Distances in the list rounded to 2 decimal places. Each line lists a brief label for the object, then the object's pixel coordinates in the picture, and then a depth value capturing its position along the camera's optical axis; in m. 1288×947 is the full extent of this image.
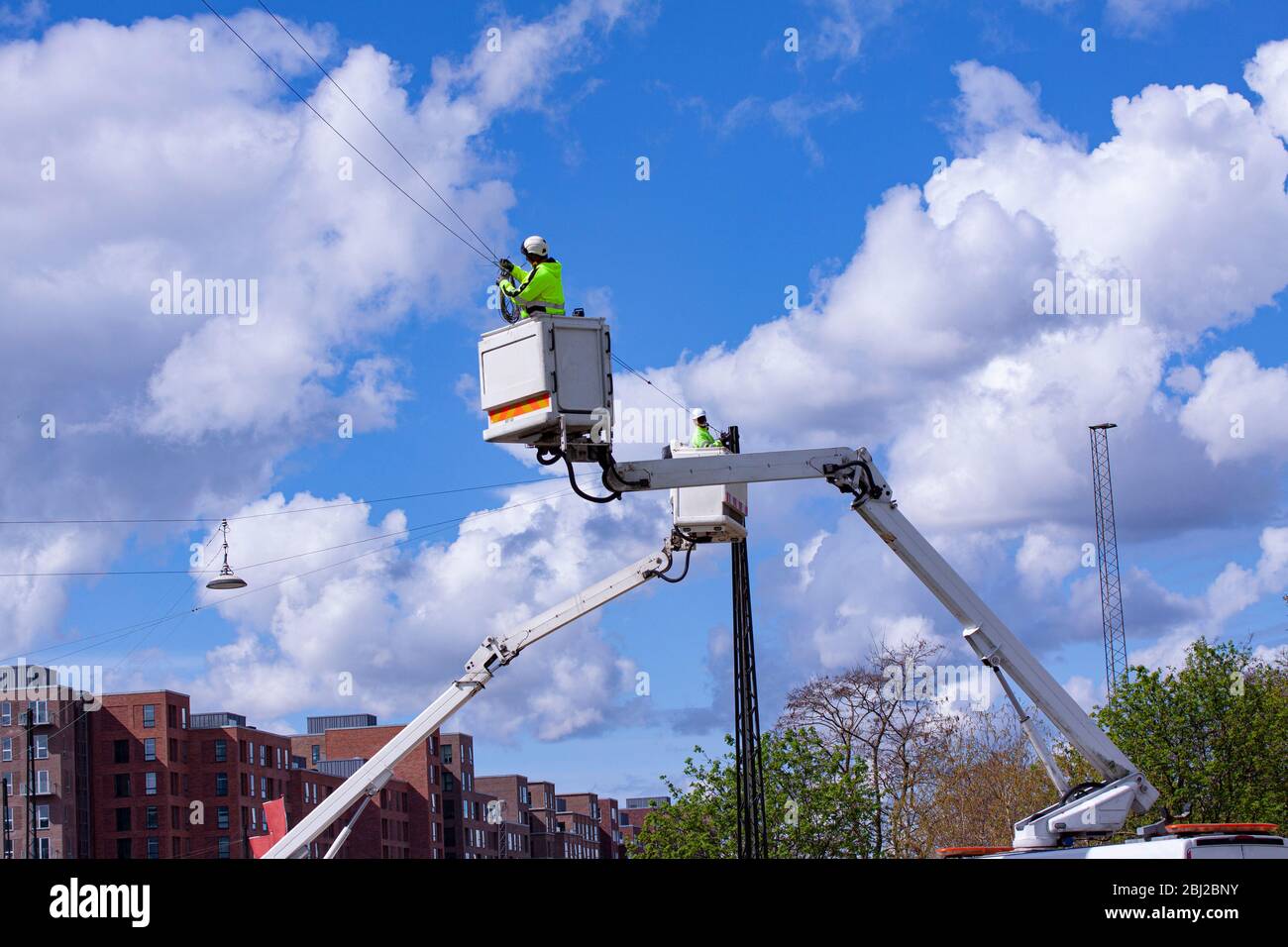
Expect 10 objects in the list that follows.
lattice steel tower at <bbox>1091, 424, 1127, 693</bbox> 55.19
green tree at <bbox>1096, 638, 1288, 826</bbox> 45.06
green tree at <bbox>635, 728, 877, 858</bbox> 55.91
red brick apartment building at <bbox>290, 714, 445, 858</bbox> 150.75
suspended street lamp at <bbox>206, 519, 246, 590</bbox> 33.28
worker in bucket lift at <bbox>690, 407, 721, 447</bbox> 24.56
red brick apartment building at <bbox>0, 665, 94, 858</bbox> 122.00
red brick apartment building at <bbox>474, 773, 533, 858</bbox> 187.12
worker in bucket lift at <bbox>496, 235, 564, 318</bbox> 16.77
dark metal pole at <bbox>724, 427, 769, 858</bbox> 25.41
